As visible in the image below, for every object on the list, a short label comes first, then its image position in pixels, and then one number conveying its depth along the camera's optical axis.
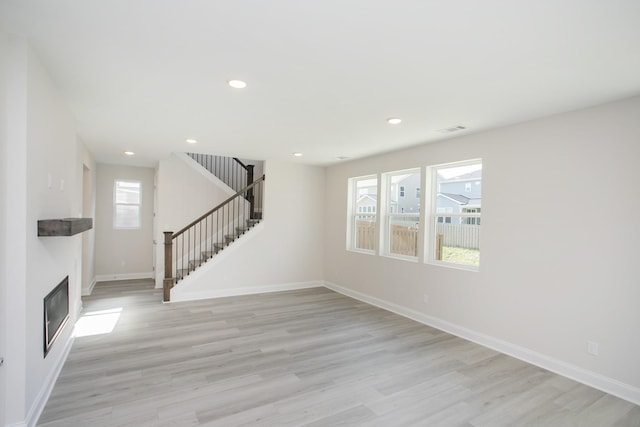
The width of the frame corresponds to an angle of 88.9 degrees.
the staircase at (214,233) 6.68
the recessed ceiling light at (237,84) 2.73
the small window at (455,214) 4.24
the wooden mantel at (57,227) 2.35
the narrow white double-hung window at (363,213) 6.12
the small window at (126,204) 7.36
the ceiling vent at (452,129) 3.89
